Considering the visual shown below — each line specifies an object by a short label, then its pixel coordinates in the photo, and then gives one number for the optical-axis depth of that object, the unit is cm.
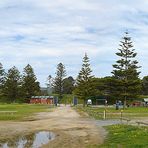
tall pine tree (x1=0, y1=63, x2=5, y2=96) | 6290
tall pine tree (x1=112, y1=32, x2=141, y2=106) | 3627
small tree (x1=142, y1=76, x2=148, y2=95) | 6958
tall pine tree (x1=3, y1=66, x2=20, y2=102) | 6144
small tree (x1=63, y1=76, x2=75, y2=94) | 7653
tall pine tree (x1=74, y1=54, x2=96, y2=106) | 4602
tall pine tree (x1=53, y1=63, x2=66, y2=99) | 6929
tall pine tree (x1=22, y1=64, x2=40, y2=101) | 6260
